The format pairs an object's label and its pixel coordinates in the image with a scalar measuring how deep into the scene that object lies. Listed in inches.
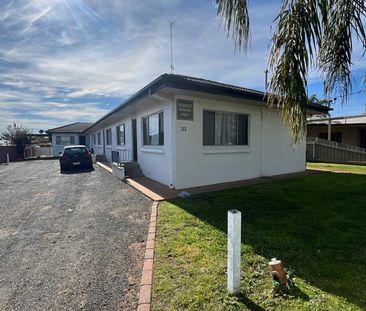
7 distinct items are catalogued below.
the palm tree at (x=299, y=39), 106.7
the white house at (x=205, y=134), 293.1
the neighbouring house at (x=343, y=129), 719.7
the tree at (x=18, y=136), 1072.8
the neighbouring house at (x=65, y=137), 1336.1
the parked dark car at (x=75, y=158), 549.0
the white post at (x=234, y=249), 90.7
